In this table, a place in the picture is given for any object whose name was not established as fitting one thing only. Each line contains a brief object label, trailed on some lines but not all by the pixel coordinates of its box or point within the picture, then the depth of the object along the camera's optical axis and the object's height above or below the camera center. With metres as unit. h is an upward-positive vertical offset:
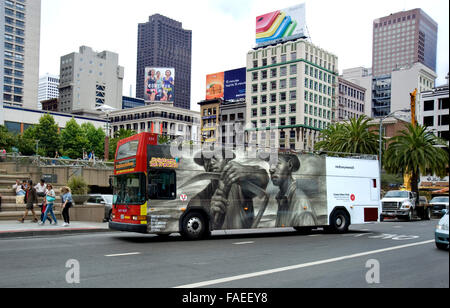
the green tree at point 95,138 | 99.62 +8.97
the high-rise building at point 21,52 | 130.88 +38.05
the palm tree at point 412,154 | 40.19 +2.70
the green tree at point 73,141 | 92.82 +7.67
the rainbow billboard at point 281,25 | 107.25 +39.56
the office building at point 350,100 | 120.69 +23.63
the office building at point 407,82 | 129.38 +30.35
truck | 33.94 -1.94
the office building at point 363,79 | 143.25 +33.92
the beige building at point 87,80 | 174.50 +39.77
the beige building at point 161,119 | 138.75 +19.36
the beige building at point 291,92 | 106.12 +22.48
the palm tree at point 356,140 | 46.19 +4.44
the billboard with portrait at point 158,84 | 144.62 +31.48
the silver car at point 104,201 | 25.34 -1.43
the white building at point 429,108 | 81.24 +14.33
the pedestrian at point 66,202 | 20.30 -1.18
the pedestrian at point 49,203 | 19.91 -1.20
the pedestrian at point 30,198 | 20.28 -1.03
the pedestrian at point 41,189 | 21.94 -0.66
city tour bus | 15.08 -0.43
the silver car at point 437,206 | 38.41 -2.05
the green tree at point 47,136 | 86.50 +8.02
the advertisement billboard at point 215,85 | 126.31 +27.46
